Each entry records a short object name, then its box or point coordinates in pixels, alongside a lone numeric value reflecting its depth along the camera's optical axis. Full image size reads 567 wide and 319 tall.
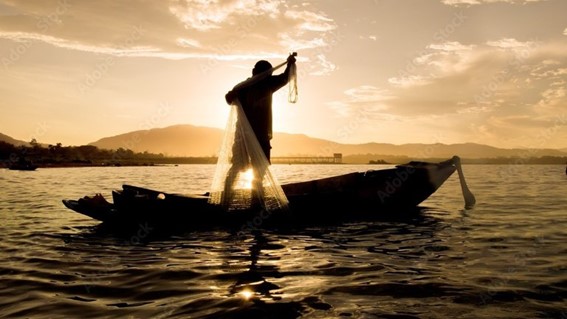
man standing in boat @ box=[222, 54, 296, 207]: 11.07
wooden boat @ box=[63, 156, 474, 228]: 11.28
